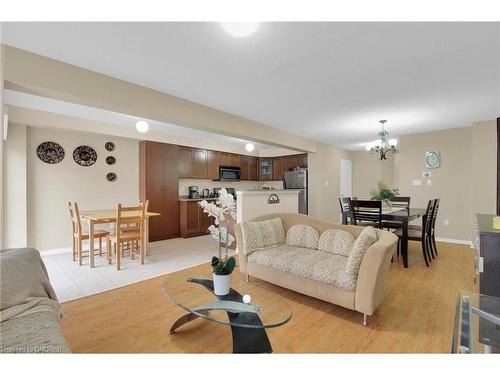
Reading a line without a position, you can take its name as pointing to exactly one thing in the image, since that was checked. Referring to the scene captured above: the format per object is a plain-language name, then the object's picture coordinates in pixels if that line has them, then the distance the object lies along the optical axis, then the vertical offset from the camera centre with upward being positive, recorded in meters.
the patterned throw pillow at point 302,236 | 2.95 -0.63
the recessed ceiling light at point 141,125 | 3.62 +0.88
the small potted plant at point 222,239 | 1.81 -0.42
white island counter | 4.07 -0.31
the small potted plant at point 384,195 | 3.96 -0.16
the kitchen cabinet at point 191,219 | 5.50 -0.77
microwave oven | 6.47 +0.31
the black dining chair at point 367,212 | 3.40 -0.39
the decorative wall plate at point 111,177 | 4.88 +0.16
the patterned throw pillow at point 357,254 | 2.09 -0.59
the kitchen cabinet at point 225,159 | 6.49 +0.68
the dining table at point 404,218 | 3.35 -0.46
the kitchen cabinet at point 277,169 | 7.13 +0.47
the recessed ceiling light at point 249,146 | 5.71 +0.90
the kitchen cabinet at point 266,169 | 7.38 +0.48
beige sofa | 2.01 -0.81
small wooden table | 3.49 -0.48
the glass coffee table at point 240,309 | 1.50 -0.81
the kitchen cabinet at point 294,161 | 6.64 +0.65
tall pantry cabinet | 5.09 +0.00
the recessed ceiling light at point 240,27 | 1.66 +1.08
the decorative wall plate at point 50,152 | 4.12 +0.56
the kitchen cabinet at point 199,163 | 5.93 +0.53
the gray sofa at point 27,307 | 1.21 -0.75
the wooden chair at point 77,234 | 3.58 -0.75
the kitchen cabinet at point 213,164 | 6.20 +0.54
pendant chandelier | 4.16 +0.69
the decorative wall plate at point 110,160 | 4.87 +0.50
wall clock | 5.04 +0.53
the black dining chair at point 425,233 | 3.51 -0.72
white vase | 1.81 -0.73
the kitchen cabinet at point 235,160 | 6.77 +0.68
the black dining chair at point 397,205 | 3.82 -0.38
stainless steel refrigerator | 6.07 +0.05
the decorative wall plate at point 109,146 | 4.84 +0.77
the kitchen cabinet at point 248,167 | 7.08 +0.51
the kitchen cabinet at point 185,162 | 5.69 +0.53
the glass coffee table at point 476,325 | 1.20 -0.75
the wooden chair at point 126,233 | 3.47 -0.71
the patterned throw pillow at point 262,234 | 2.95 -0.61
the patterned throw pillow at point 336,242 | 2.63 -0.63
